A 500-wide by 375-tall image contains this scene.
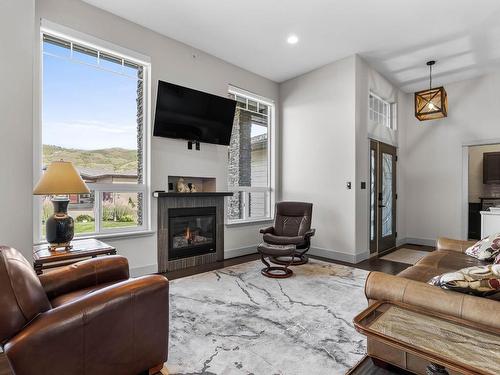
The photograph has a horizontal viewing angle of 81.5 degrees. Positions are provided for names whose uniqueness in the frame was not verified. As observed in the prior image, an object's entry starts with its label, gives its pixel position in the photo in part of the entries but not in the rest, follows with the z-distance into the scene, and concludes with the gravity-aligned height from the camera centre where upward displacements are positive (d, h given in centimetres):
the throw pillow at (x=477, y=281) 149 -49
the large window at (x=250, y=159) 513 +53
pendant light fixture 411 +122
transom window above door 527 +150
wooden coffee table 118 -69
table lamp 241 -3
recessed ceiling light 403 +211
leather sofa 139 -60
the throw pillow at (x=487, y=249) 270 -58
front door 516 -15
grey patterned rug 192 -115
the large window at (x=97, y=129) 321 +72
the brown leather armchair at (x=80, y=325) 129 -68
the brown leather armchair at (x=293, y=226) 425 -60
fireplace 401 -61
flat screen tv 395 +108
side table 233 -56
